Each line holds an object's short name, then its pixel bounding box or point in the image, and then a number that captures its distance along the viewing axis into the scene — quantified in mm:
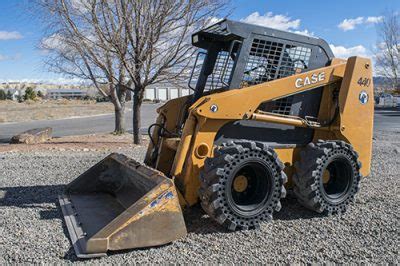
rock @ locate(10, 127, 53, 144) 13844
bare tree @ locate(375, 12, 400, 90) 42406
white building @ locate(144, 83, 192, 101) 75275
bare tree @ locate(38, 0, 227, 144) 11148
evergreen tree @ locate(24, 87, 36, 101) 67812
